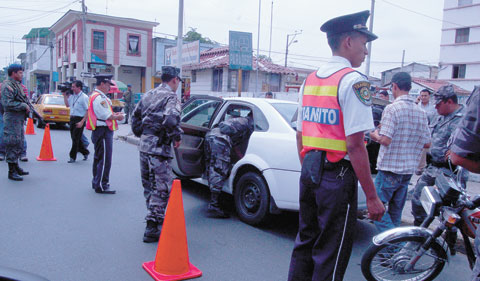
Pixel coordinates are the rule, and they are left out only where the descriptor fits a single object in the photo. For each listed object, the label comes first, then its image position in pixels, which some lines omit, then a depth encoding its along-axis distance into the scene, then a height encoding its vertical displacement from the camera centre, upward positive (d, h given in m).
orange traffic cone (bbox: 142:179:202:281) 3.37 -1.28
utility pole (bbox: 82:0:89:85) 24.66 +4.69
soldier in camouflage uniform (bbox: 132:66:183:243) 4.14 -0.49
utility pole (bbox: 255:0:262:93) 28.60 +4.84
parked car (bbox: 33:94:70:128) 14.98 -0.86
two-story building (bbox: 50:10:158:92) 34.19 +3.95
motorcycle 3.05 -1.09
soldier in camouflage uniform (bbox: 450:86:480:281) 1.67 -0.13
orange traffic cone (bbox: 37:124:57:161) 8.65 -1.37
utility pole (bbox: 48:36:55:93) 37.91 +2.09
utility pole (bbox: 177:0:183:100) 11.88 +1.85
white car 4.31 -0.69
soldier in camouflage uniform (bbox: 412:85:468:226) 4.16 -0.25
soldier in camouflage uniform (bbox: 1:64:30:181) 6.48 -0.46
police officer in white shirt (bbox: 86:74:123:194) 5.92 -0.57
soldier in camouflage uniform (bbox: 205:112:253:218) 4.88 -0.65
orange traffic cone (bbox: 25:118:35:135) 13.52 -1.44
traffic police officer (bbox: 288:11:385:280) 2.21 -0.27
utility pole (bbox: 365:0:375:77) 17.94 +2.63
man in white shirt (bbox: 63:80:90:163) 8.26 -0.47
